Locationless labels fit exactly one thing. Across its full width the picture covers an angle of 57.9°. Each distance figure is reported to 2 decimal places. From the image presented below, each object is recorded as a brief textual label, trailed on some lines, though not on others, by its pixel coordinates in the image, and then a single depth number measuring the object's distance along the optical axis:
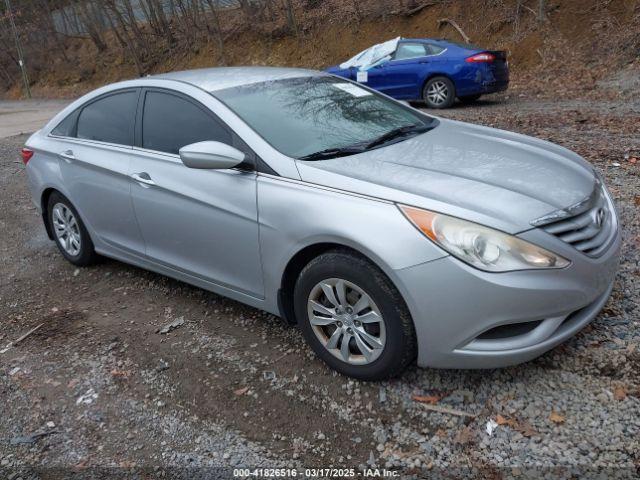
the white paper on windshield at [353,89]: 4.27
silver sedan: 2.65
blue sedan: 11.55
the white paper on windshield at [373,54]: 12.80
